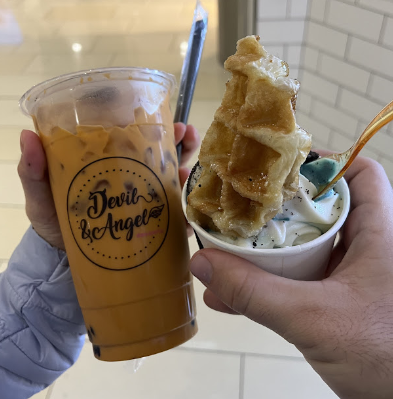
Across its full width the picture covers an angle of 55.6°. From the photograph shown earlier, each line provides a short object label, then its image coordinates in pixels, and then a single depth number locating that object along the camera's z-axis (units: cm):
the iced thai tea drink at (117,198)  20
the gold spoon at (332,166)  19
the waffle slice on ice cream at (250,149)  17
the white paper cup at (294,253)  19
